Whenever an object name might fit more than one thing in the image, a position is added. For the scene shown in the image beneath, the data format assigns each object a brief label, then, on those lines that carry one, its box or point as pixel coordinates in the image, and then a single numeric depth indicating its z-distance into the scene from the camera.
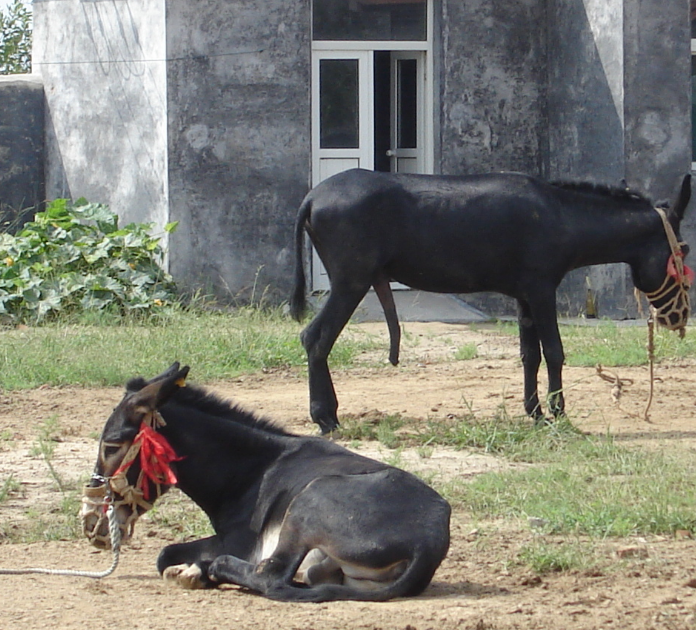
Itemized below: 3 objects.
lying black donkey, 9.09
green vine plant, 24.97
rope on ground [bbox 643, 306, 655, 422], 16.80
